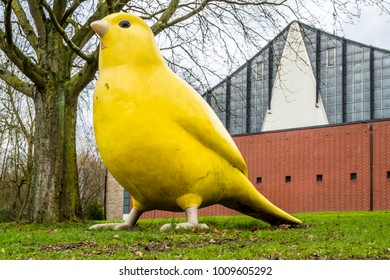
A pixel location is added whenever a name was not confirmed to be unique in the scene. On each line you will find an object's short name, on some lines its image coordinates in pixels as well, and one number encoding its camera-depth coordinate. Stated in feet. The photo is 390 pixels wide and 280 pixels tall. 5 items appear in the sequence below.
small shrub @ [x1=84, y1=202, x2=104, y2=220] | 98.68
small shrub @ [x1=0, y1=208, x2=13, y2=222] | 100.46
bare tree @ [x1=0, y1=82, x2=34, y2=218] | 77.00
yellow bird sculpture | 24.44
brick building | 85.56
